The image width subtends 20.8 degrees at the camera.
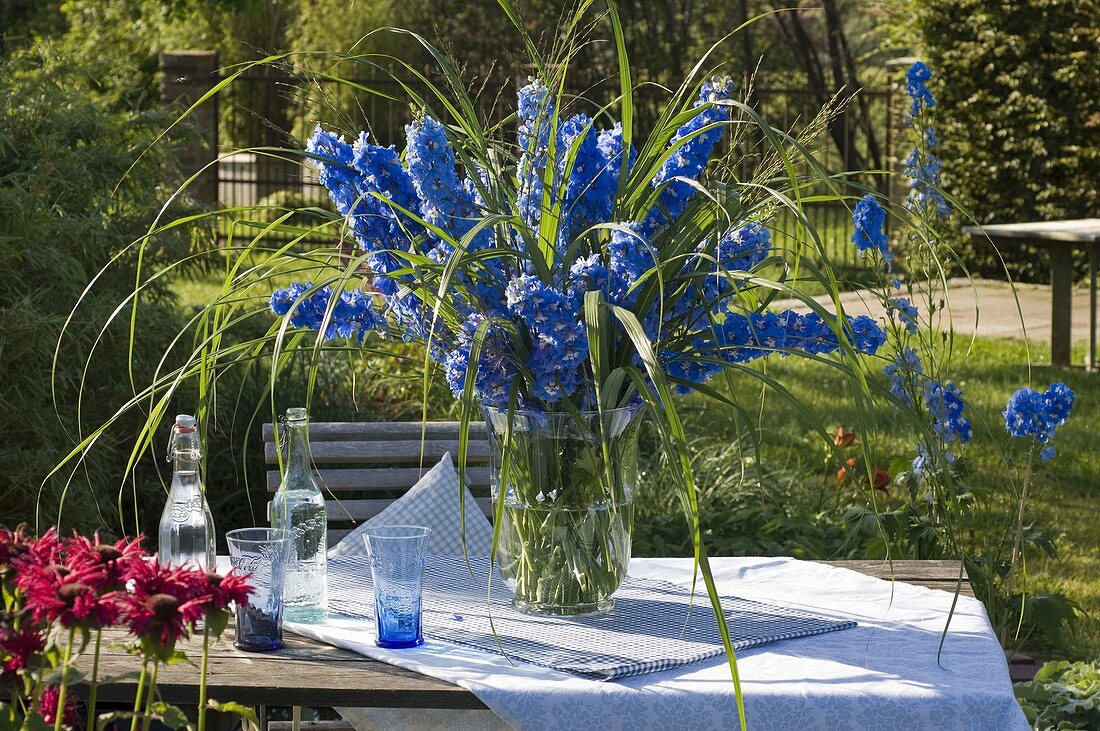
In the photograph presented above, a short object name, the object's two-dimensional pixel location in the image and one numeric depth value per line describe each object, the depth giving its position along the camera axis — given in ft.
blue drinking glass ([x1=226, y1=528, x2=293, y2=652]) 12.66
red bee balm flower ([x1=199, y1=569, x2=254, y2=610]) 10.91
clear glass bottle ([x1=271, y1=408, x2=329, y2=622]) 13.15
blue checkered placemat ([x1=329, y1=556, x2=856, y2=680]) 12.54
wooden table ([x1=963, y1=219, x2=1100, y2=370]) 36.45
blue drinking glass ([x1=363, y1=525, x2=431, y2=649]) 12.63
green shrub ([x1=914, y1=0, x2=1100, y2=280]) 49.90
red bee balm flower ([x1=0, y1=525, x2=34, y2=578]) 11.08
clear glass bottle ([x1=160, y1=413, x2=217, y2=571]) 13.01
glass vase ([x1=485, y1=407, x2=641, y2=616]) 12.84
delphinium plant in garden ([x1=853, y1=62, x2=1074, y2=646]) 16.24
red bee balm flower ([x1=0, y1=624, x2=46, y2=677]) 10.80
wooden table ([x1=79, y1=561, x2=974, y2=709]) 12.25
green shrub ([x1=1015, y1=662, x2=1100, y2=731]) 15.26
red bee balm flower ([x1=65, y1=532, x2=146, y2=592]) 10.75
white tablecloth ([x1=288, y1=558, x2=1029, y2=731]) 12.19
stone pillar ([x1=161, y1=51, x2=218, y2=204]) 50.13
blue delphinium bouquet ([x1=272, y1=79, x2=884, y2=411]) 12.55
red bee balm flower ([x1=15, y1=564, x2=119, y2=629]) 10.65
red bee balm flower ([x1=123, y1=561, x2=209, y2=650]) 10.72
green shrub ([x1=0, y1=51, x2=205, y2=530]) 19.28
